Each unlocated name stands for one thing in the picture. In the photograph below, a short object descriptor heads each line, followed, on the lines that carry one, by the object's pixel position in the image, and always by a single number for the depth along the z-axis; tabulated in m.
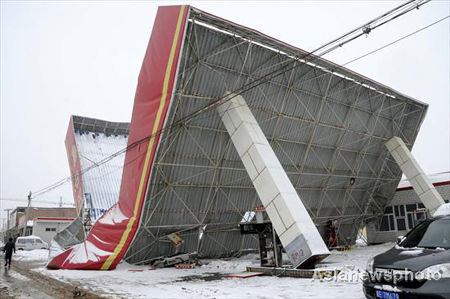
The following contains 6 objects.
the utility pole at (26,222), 53.05
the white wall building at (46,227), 51.59
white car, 38.69
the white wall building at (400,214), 25.87
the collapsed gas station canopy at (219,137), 14.89
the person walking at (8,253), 19.27
